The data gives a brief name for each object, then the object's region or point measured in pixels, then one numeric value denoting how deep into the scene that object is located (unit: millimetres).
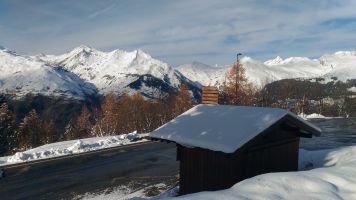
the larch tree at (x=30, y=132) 64625
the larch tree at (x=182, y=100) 67812
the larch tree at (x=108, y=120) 68881
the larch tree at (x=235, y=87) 49262
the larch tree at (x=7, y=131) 57562
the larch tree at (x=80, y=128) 75681
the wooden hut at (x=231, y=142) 11906
